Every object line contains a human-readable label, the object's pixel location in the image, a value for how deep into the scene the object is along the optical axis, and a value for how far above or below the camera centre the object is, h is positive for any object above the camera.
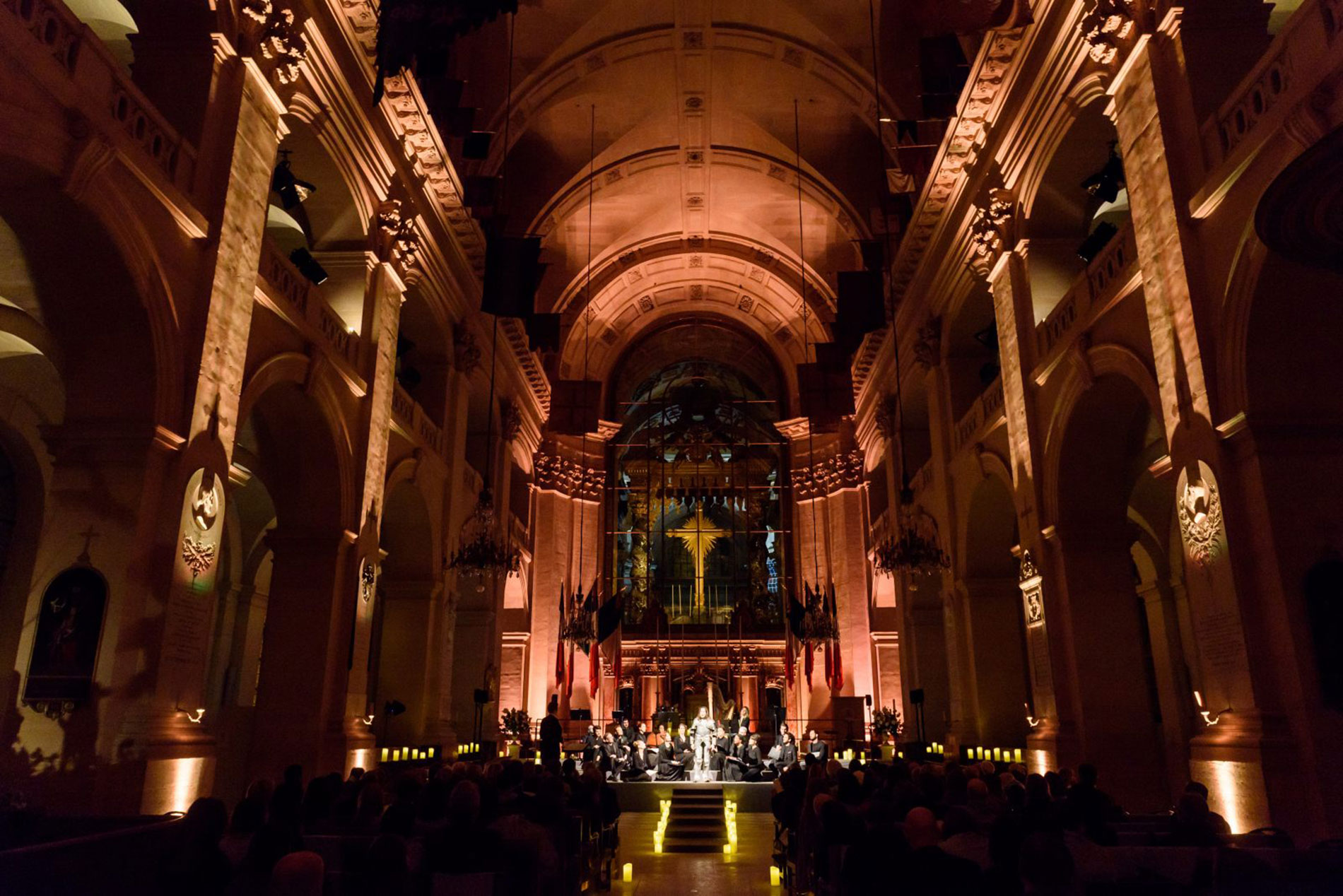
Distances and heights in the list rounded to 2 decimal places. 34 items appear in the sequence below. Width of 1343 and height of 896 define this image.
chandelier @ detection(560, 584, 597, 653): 18.72 +1.91
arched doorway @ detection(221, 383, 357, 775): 10.30 +1.45
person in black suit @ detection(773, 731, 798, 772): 17.56 -0.59
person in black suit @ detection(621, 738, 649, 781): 16.72 -0.77
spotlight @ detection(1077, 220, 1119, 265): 11.84 +5.98
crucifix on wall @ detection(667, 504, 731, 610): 26.45 +5.22
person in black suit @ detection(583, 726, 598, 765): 15.78 -0.41
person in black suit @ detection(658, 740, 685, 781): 17.12 -0.82
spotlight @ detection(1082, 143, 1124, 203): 11.13 +6.36
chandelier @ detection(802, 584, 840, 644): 19.64 +2.09
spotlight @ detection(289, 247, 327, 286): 12.29 +5.90
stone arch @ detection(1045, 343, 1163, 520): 8.97 +3.51
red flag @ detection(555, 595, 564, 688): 18.58 +1.18
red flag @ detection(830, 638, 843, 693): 20.79 +1.04
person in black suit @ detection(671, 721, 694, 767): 17.28 -0.47
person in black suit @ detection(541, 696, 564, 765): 13.04 -0.22
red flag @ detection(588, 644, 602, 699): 20.57 +1.15
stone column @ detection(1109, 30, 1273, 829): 6.95 +2.63
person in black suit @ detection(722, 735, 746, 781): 17.30 -0.81
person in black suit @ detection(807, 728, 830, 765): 16.81 -0.48
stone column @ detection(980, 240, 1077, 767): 10.84 +3.03
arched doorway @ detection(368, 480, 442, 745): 14.24 +1.67
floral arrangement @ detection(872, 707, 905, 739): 18.55 -0.01
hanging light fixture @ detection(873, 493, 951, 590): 13.08 +2.34
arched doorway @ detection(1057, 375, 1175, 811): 10.20 +1.44
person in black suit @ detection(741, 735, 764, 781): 16.98 -0.72
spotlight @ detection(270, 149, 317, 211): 11.17 +6.31
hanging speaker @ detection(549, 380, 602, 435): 19.12 +6.35
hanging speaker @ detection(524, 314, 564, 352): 15.69 +6.44
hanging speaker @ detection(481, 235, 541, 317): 13.85 +6.54
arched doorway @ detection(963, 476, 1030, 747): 13.88 +1.54
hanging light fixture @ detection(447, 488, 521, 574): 12.41 +2.33
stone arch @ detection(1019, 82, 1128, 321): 11.36 +6.41
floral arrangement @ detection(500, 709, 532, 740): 18.67 -0.06
